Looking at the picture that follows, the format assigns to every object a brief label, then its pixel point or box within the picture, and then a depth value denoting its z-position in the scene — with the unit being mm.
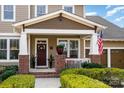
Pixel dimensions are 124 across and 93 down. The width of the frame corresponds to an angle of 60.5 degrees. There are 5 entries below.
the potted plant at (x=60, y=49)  6729
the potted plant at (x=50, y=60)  8008
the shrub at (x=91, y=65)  6487
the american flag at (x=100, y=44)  6832
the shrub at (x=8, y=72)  5548
